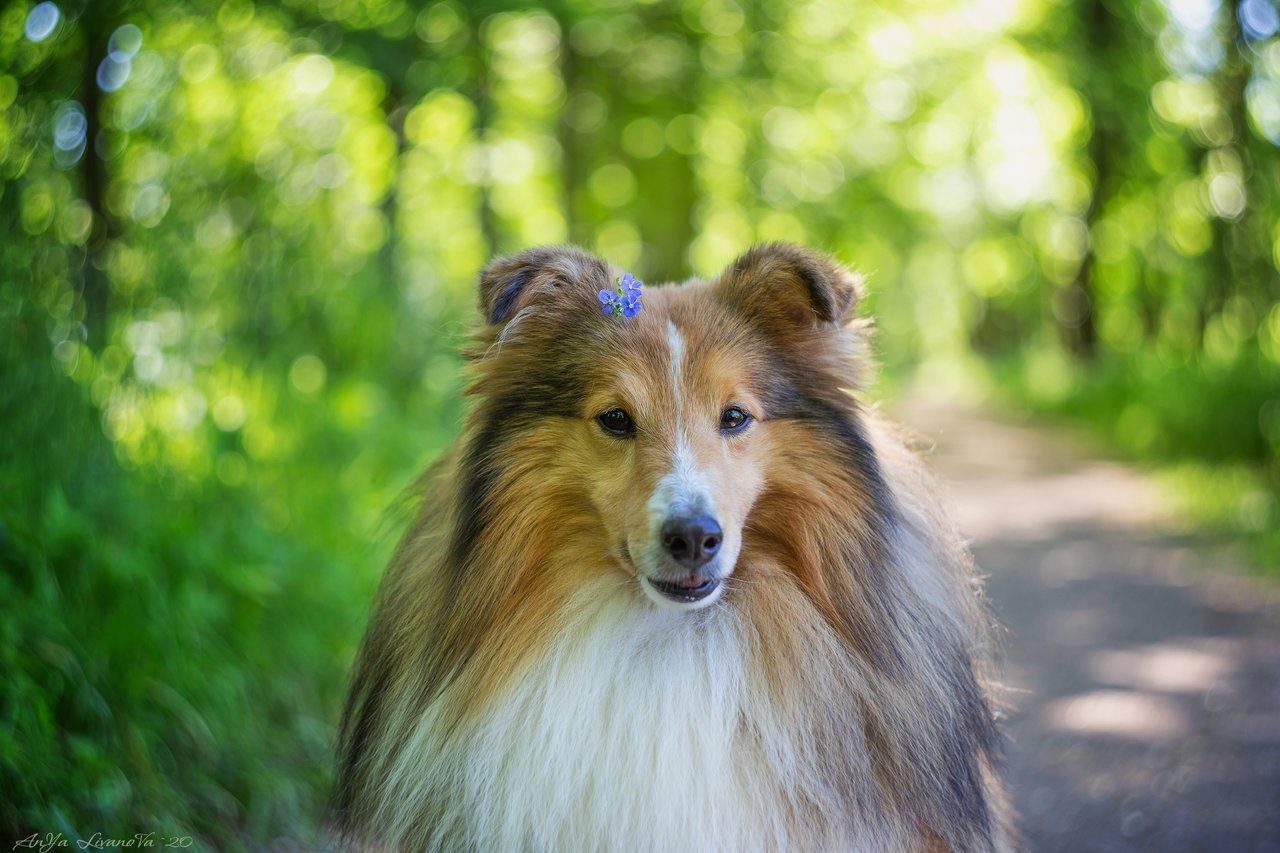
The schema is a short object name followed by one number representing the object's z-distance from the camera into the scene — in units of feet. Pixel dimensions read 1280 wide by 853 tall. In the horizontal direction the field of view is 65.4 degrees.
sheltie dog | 7.78
